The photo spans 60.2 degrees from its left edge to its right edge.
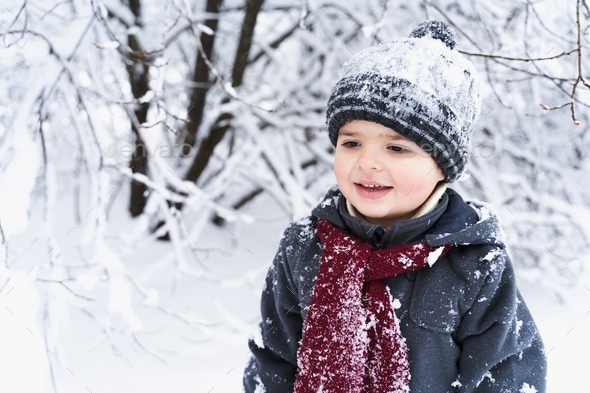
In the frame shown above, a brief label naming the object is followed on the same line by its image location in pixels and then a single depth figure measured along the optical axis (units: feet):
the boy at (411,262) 4.14
